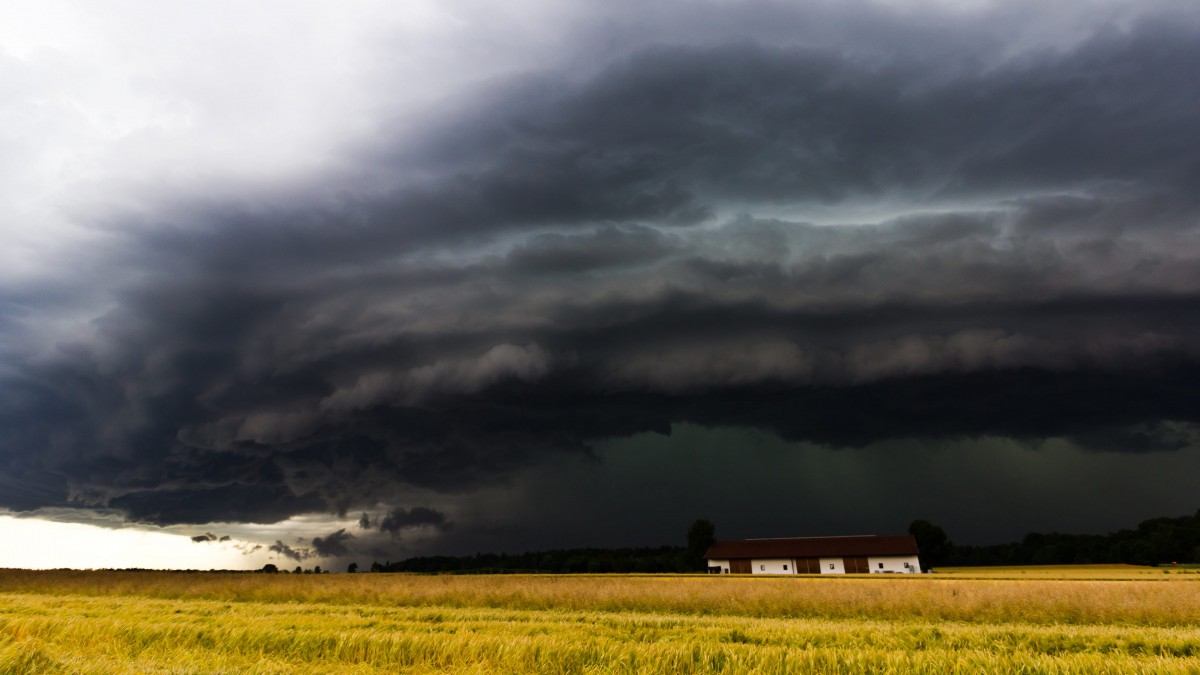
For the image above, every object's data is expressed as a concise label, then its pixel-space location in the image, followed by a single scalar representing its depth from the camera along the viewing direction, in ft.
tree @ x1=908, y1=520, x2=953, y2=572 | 368.48
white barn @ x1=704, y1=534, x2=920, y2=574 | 297.94
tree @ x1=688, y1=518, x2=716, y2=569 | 400.16
